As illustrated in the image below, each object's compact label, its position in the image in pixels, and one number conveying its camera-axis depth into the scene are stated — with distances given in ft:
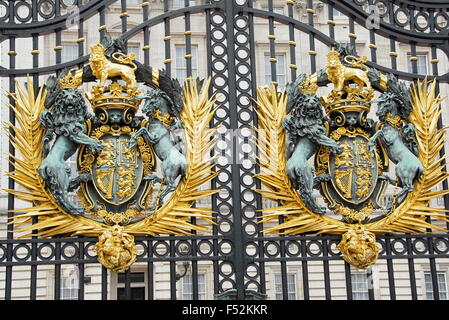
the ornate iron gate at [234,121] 28.50
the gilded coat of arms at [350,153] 29.55
